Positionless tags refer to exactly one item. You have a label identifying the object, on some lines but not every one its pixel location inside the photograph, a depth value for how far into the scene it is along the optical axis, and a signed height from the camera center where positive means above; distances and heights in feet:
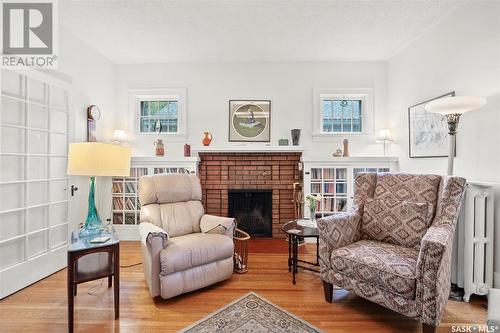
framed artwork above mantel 11.85 +2.27
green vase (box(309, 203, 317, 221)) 8.09 -1.54
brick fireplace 11.44 -0.63
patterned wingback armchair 4.64 -1.93
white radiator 6.15 -1.95
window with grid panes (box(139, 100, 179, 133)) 12.20 +2.51
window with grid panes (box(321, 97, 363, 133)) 12.00 +2.49
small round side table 7.07 -2.13
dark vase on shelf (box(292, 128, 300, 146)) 11.46 +1.42
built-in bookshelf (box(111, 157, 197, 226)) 11.14 -1.08
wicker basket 7.87 -3.25
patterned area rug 5.13 -3.62
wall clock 9.89 +1.85
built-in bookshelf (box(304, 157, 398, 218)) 11.00 -0.56
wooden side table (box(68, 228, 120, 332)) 4.99 -2.34
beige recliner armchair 6.05 -2.21
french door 6.61 -0.46
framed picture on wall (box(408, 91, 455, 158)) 8.40 +1.29
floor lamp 6.16 +1.61
